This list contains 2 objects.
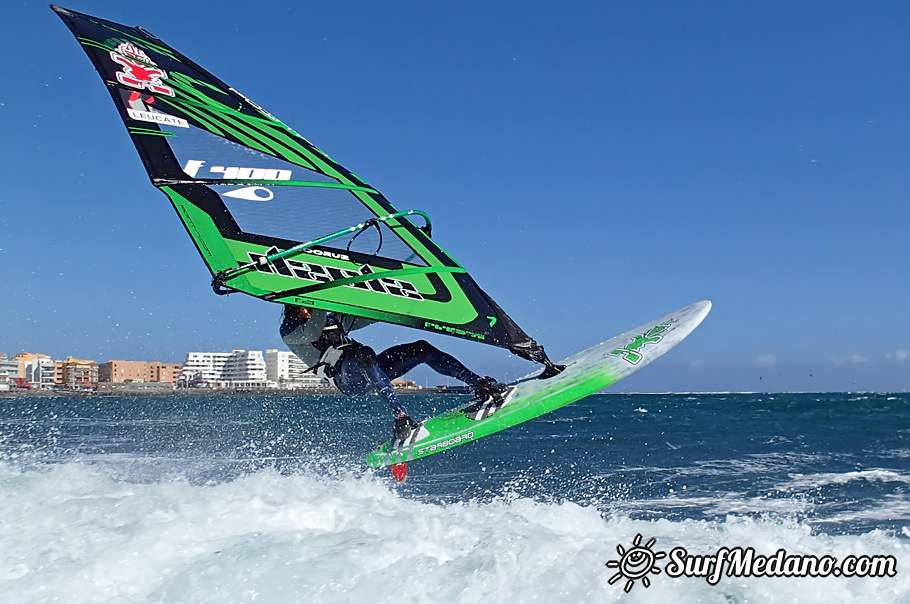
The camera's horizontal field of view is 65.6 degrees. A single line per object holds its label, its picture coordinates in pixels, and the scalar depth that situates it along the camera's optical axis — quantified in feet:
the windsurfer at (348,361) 16.63
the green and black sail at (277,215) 15.07
